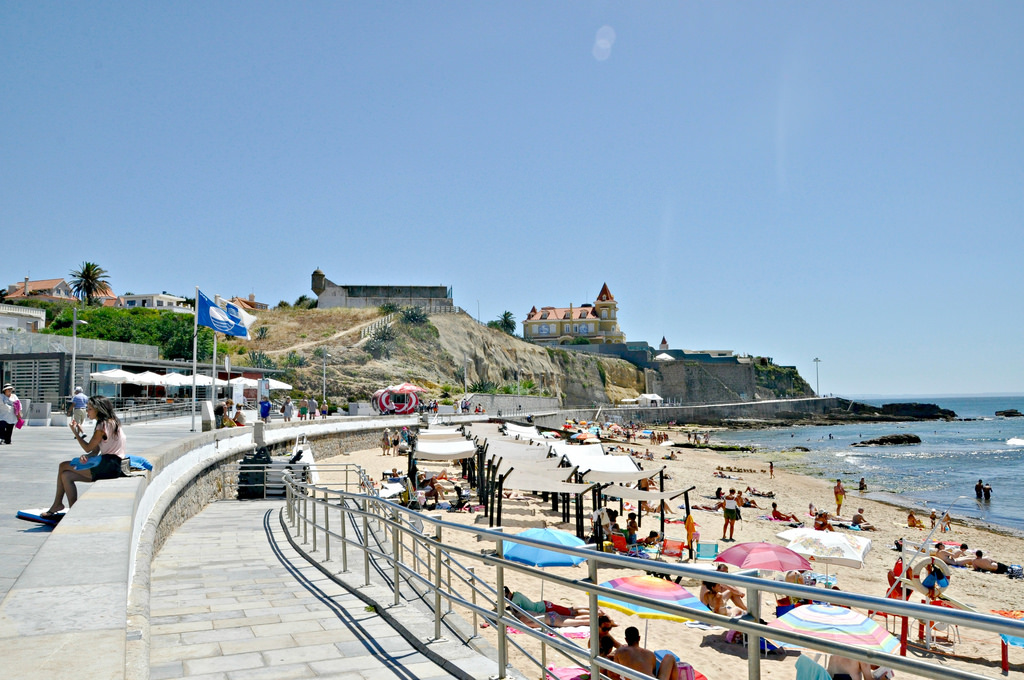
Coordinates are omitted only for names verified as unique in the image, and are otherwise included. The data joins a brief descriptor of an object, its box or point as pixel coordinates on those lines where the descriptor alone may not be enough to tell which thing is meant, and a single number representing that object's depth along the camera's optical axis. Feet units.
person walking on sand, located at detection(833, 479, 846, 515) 81.71
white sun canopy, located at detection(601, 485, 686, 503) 56.65
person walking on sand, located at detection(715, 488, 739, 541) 61.93
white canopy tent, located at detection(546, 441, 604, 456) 74.95
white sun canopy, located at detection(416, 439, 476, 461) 73.05
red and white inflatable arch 150.25
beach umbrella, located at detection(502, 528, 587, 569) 33.36
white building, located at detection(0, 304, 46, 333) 190.17
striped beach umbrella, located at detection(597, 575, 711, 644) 25.89
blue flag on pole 58.39
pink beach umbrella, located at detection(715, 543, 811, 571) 36.94
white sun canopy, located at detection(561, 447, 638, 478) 63.31
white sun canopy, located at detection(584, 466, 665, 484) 60.18
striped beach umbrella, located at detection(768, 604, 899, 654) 23.97
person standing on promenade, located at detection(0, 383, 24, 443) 48.11
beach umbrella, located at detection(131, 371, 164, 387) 99.19
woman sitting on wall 21.76
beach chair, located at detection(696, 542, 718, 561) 50.19
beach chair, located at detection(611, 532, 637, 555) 51.16
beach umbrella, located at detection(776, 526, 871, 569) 43.88
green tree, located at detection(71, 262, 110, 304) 266.16
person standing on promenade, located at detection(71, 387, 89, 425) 61.43
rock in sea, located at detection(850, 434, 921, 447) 201.57
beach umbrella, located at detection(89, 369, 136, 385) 96.48
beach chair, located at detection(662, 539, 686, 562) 51.39
